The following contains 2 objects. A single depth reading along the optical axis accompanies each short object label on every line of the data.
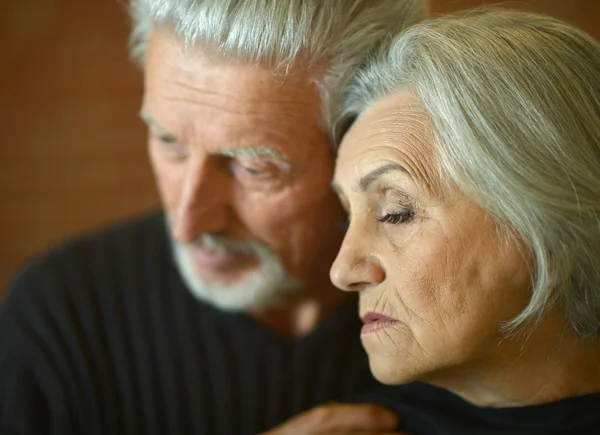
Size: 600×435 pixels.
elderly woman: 0.94
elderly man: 1.15
